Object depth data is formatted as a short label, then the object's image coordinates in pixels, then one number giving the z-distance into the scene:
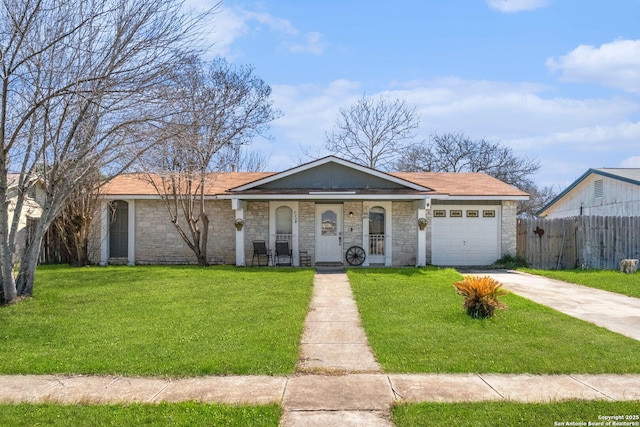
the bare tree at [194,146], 9.77
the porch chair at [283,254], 16.44
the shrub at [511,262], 16.70
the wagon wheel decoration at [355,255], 16.72
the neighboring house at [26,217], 17.06
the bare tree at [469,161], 35.25
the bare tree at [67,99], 8.52
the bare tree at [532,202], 36.59
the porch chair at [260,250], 16.27
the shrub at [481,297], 7.90
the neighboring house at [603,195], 18.75
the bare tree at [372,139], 31.50
